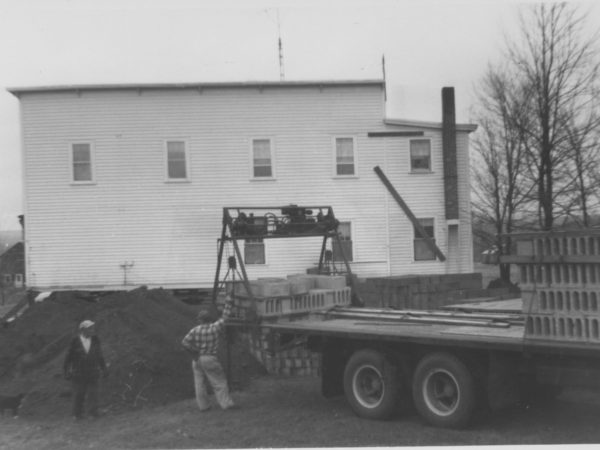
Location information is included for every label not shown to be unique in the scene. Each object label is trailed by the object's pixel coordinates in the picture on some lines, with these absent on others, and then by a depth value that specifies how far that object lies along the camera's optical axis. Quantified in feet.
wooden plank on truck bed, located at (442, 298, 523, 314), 33.75
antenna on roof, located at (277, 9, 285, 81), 79.71
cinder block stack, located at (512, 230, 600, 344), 24.02
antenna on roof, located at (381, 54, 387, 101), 79.23
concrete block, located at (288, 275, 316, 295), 36.68
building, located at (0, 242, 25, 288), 143.24
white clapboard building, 77.92
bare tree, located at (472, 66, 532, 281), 75.31
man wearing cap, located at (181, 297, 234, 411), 34.73
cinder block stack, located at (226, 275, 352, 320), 35.50
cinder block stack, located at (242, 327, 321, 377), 41.93
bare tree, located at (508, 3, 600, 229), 69.56
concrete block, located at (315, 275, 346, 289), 39.81
